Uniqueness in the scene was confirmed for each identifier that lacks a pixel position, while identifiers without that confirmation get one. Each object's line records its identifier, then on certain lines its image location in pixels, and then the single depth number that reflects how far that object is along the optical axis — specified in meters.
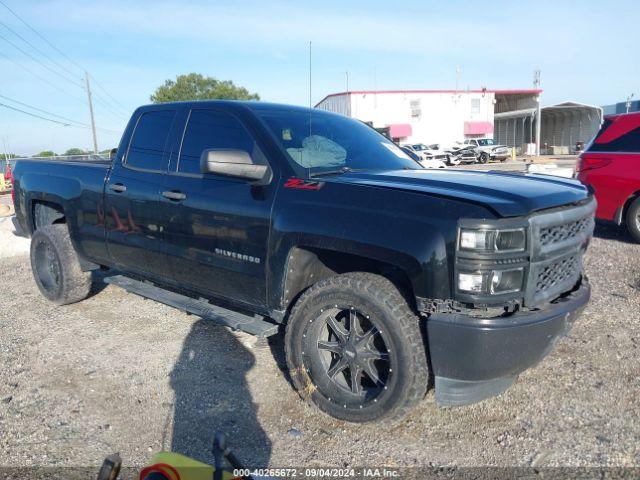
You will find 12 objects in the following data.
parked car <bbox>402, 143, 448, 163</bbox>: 35.84
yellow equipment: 1.58
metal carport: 49.94
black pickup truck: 2.68
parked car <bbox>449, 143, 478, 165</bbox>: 37.44
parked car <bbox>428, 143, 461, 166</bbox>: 36.34
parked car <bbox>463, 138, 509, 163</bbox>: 38.12
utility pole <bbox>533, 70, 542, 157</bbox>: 39.89
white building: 47.78
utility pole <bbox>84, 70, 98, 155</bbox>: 46.69
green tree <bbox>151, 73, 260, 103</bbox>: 45.03
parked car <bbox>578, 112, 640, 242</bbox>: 7.32
